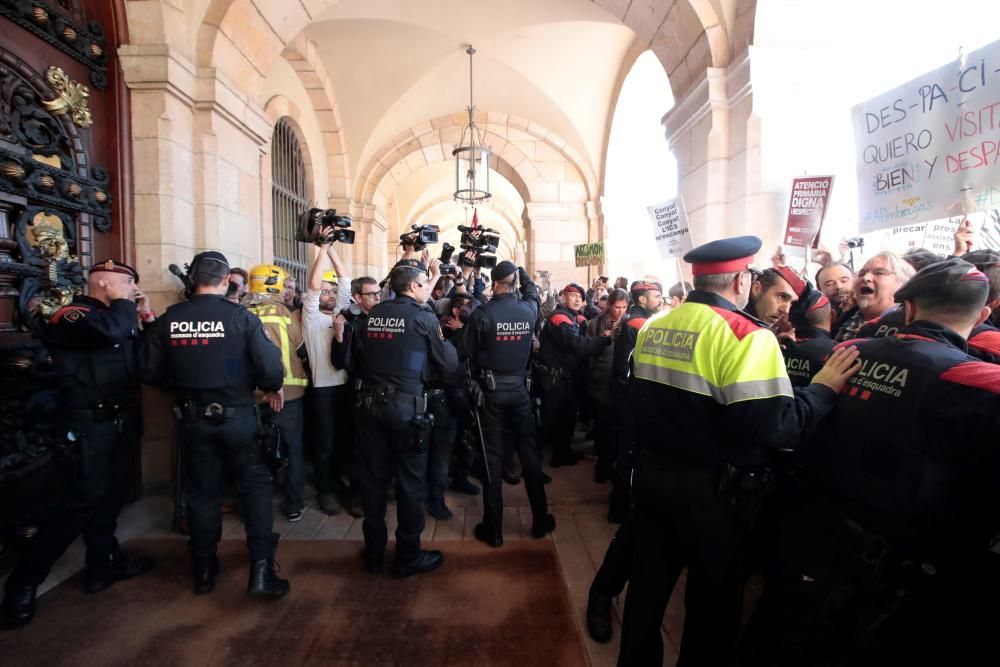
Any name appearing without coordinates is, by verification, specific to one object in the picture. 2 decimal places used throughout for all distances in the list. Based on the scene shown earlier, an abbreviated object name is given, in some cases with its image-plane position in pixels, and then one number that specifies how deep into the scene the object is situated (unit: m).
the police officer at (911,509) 1.38
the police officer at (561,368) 4.23
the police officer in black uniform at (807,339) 2.24
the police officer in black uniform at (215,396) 2.55
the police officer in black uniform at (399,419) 2.76
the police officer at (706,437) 1.56
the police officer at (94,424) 2.48
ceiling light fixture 8.62
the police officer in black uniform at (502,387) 3.16
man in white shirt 3.55
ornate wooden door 2.83
